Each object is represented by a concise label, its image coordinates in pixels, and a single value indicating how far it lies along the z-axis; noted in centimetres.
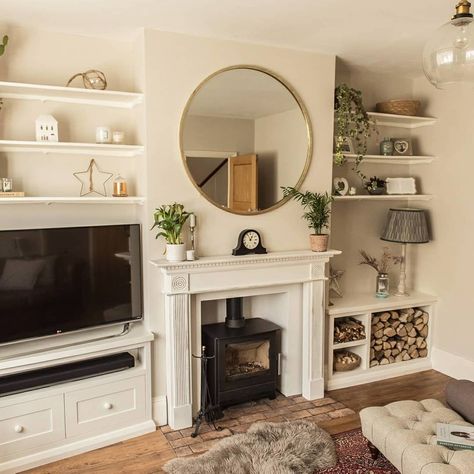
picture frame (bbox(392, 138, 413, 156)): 412
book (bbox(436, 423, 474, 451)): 220
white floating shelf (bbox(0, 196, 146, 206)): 273
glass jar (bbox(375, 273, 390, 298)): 404
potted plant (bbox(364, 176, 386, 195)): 396
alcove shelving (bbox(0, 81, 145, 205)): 275
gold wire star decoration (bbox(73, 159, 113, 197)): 312
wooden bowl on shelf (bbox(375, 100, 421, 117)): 393
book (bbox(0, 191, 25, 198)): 271
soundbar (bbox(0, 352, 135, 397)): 265
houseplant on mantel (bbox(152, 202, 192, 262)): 298
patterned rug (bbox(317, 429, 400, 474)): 265
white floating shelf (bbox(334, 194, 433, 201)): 379
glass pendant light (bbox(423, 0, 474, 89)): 159
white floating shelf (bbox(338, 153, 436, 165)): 390
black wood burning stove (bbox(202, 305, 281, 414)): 325
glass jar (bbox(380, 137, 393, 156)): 403
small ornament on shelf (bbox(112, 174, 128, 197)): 307
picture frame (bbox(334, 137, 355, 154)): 369
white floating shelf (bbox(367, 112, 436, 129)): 391
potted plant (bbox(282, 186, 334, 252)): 345
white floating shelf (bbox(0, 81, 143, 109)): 275
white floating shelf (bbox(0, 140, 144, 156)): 277
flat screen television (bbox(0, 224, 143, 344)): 271
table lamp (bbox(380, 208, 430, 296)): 391
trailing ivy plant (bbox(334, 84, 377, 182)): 356
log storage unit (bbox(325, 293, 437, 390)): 376
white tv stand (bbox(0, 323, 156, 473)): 266
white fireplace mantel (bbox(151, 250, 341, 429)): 306
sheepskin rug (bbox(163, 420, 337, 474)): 261
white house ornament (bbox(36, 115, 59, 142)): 284
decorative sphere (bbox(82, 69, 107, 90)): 299
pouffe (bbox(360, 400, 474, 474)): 212
